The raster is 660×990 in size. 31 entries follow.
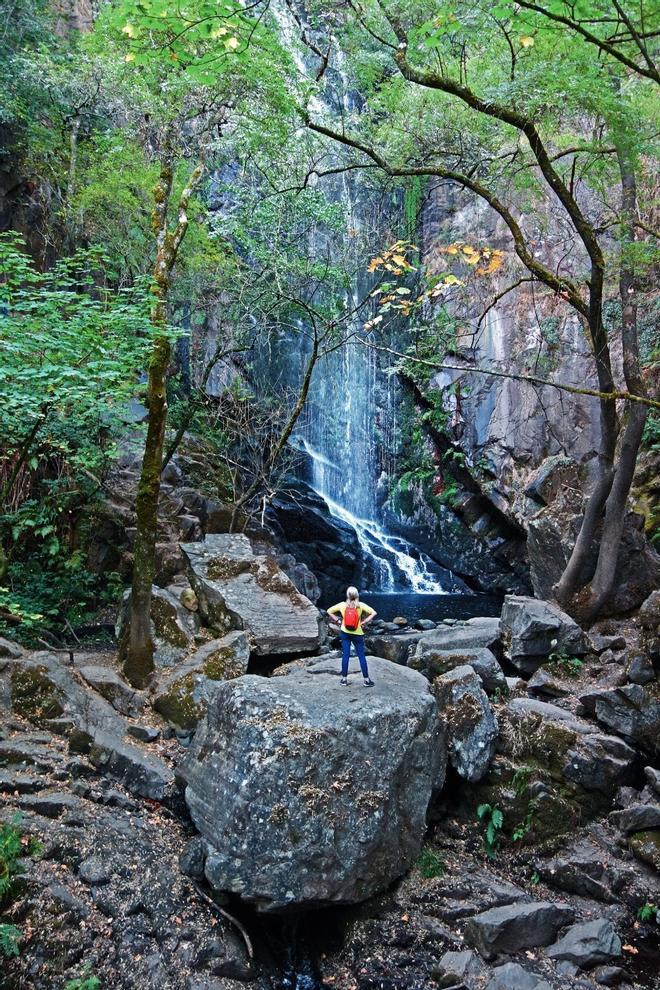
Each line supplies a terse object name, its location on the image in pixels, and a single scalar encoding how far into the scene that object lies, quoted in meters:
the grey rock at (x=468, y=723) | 6.54
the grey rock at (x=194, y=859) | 5.26
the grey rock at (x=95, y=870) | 4.82
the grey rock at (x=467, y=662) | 7.56
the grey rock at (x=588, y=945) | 4.82
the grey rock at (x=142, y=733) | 6.80
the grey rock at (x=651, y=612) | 7.66
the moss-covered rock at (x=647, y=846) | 5.73
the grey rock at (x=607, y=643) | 8.27
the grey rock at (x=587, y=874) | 5.60
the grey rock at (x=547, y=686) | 7.78
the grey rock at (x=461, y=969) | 4.64
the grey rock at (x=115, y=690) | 7.20
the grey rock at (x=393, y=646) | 9.97
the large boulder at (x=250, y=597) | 8.46
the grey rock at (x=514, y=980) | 4.49
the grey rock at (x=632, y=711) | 6.74
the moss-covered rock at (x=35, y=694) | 6.32
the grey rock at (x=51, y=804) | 5.15
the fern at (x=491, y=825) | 6.19
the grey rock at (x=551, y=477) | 13.00
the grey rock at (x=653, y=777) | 6.25
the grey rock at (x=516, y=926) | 4.91
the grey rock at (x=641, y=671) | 7.15
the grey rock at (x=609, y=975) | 4.67
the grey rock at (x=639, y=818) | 5.96
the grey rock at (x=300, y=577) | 14.37
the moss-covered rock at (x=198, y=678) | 7.25
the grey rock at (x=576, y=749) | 6.47
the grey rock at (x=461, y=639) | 8.76
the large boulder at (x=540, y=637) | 8.41
